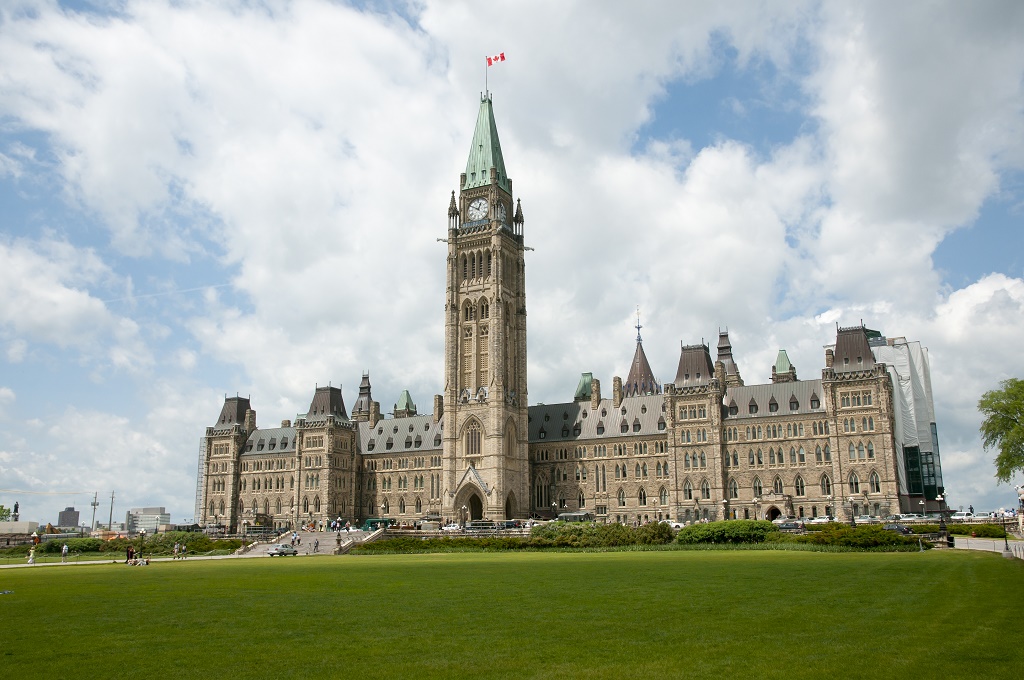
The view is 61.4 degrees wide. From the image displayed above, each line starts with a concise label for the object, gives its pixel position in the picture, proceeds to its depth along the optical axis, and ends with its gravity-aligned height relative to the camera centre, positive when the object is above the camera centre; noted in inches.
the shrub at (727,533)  2288.4 -67.4
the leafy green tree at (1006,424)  2800.2 +251.4
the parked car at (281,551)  2734.7 -113.2
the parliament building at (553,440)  3759.8 +347.5
